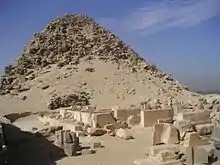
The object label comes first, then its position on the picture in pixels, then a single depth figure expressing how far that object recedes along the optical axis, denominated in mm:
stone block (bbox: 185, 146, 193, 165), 7742
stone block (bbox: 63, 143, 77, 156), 11078
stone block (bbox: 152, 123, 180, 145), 11078
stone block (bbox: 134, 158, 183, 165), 7921
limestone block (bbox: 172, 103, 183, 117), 17094
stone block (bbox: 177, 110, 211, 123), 13500
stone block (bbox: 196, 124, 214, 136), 11203
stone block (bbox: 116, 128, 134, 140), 13640
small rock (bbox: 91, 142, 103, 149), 12011
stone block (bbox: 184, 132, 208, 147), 10259
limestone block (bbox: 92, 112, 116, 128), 16273
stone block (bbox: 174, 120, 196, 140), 11185
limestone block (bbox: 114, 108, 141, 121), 17562
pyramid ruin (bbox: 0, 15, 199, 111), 35594
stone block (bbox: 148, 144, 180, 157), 9050
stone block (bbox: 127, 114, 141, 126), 16562
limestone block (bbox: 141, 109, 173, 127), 16062
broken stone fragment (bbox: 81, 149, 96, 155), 11073
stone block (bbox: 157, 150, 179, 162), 8147
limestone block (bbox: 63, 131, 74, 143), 11742
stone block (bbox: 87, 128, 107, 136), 14781
